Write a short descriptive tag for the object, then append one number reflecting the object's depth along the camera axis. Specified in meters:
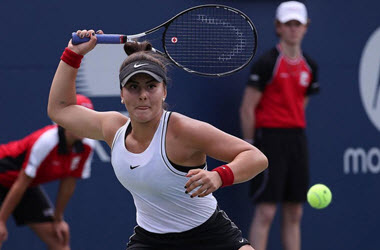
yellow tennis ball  11.36
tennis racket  8.66
